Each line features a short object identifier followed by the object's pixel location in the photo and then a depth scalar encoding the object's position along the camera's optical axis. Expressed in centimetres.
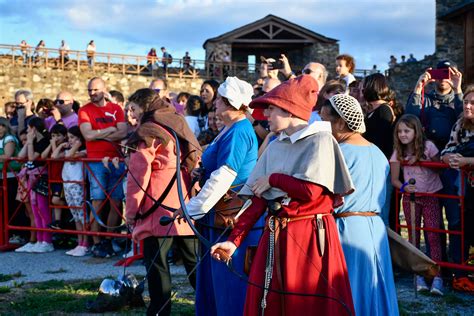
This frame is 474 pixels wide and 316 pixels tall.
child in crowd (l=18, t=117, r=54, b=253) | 907
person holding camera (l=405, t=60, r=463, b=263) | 696
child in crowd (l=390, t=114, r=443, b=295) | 647
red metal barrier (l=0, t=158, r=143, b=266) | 834
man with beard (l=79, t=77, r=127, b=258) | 835
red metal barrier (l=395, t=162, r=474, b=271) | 632
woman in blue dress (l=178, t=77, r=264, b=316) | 439
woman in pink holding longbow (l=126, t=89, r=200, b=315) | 512
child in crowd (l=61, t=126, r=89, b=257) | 868
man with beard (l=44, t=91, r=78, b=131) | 948
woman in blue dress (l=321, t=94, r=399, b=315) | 405
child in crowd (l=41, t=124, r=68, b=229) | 893
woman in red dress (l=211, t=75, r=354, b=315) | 352
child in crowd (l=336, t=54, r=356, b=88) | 784
